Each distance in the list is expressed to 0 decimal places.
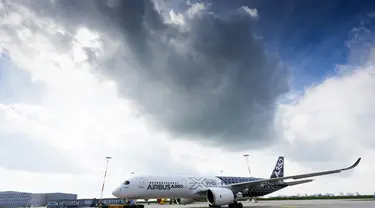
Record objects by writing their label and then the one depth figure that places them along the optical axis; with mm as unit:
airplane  25969
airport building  93106
